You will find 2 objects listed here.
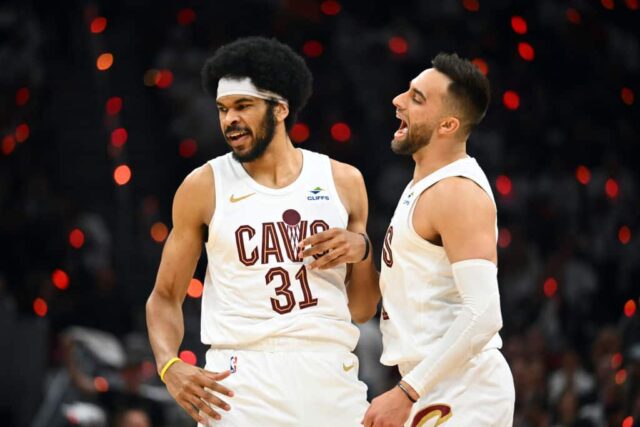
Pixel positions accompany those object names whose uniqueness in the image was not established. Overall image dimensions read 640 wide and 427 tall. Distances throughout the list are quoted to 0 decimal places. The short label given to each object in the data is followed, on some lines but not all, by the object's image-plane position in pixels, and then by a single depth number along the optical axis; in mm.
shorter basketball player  8656
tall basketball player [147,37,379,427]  9680
